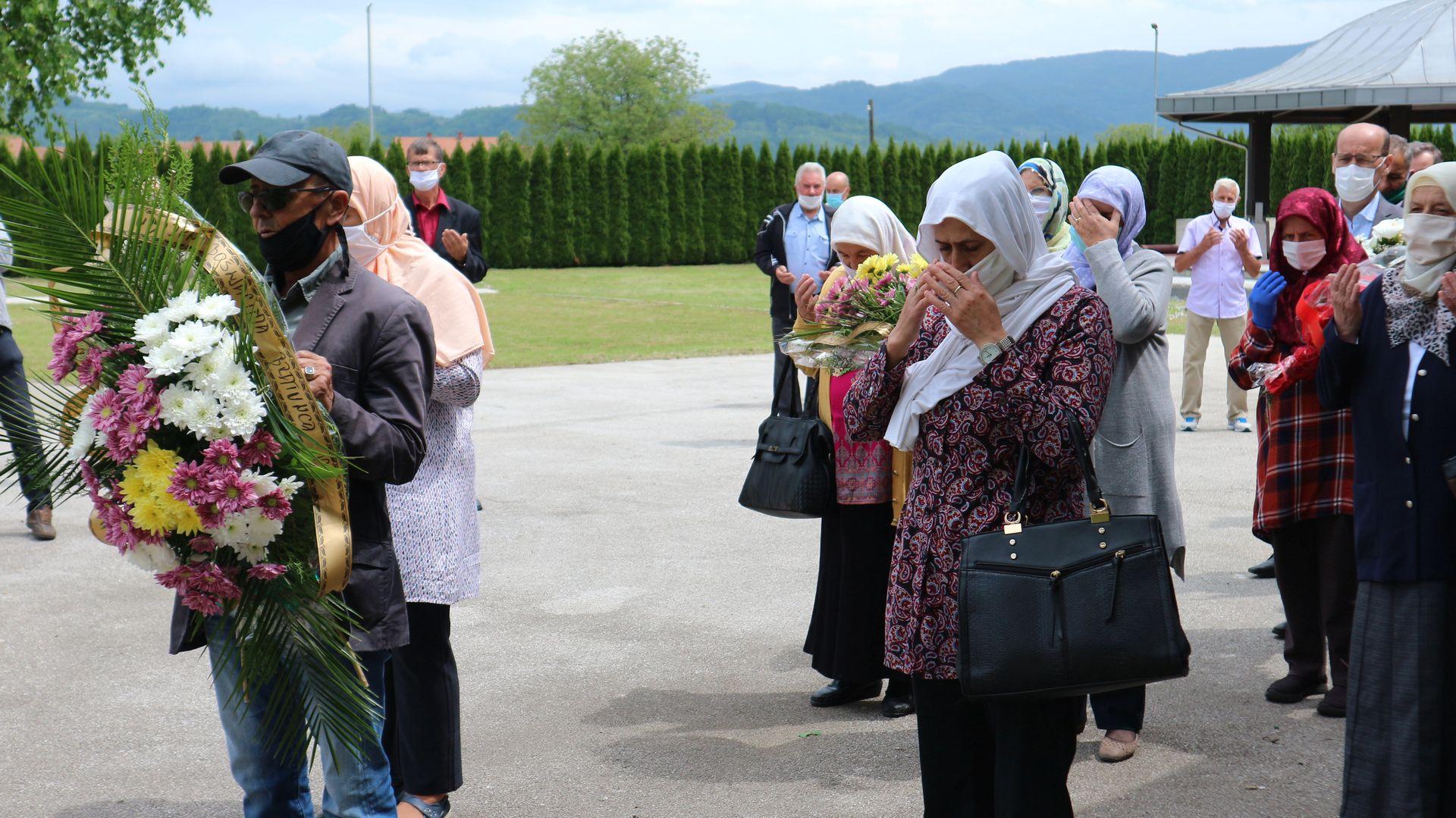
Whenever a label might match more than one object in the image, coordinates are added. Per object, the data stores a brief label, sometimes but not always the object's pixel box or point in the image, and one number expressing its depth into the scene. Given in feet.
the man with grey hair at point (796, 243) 36.17
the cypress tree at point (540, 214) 125.29
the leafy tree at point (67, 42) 99.71
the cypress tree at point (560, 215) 126.11
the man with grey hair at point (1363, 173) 19.92
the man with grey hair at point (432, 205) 28.22
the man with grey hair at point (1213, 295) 37.70
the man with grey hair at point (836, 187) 40.63
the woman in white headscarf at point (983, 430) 10.43
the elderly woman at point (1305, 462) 16.25
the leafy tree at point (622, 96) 389.80
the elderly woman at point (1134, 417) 15.20
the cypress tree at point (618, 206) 128.36
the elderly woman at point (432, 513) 12.71
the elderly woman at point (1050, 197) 16.01
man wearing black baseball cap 10.03
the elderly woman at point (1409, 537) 11.70
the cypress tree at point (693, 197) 130.72
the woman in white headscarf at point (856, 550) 16.49
